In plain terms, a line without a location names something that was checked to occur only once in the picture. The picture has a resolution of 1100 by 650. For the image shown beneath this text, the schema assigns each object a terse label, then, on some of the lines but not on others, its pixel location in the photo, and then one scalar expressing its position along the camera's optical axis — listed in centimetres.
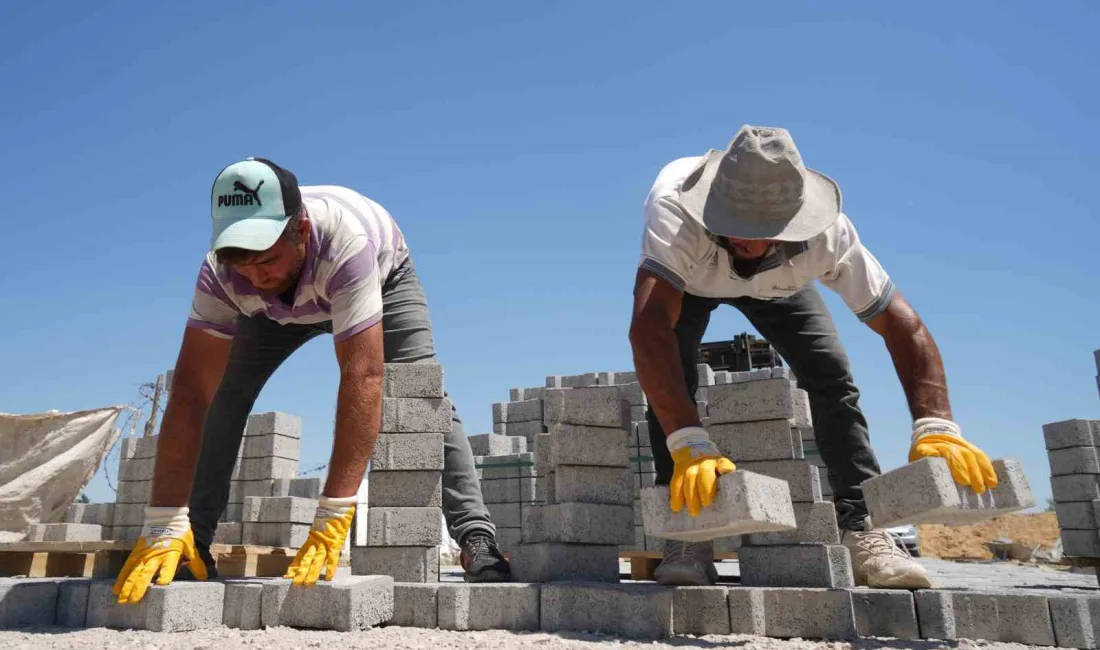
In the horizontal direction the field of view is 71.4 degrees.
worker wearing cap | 330
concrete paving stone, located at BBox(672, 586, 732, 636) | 332
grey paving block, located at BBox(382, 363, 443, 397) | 412
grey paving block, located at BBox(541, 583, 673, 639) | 319
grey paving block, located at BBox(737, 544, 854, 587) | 359
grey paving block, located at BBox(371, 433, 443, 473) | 409
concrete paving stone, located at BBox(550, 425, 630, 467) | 390
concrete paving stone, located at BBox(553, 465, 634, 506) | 387
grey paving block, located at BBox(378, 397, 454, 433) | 409
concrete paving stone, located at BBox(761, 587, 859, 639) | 317
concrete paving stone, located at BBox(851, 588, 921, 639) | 313
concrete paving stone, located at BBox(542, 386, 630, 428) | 396
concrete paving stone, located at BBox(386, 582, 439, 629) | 353
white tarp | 1002
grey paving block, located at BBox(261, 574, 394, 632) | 324
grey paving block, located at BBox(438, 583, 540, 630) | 343
